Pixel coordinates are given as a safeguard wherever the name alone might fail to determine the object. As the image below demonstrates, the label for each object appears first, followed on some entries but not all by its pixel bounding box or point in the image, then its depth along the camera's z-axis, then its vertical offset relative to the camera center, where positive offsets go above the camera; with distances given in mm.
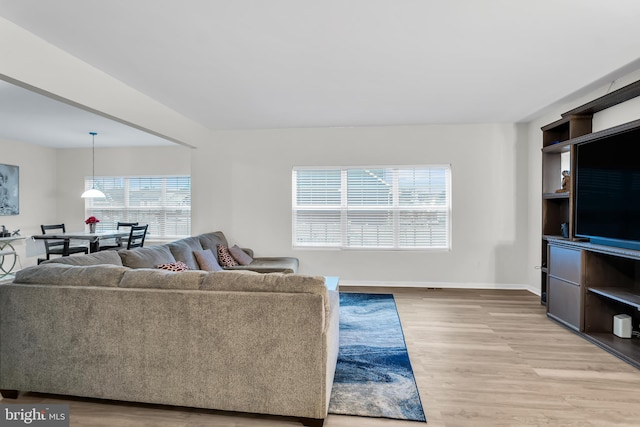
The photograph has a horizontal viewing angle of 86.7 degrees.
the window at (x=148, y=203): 6941 +189
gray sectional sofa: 1908 -740
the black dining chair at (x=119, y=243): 5699 -555
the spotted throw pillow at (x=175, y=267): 2902 -484
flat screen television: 2885 +222
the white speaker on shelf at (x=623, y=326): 3150 -1048
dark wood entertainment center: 2971 -608
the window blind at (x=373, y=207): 5277 +96
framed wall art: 6223 +414
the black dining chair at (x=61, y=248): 4980 -578
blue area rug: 2117 -1202
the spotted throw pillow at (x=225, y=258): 4598 -626
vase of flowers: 5651 -186
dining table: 5121 -383
